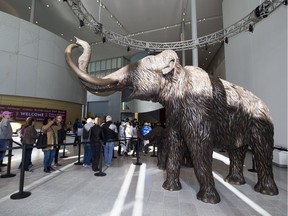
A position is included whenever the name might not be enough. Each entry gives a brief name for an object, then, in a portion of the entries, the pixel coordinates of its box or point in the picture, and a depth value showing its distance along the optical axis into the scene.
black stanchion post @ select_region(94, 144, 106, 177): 4.08
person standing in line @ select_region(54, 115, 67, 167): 4.99
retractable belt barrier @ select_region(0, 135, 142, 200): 2.82
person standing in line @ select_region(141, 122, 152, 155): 7.49
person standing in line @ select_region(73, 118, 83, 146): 9.16
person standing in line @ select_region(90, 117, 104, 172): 4.51
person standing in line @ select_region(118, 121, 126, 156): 7.01
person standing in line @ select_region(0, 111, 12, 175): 4.56
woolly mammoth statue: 2.54
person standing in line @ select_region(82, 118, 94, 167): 5.09
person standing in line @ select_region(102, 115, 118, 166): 5.19
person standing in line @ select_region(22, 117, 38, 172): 4.45
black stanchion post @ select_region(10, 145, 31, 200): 2.82
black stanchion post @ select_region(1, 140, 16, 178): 3.92
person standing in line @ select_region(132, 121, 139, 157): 7.71
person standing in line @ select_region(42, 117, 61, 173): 4.34
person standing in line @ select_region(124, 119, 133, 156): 7.17
